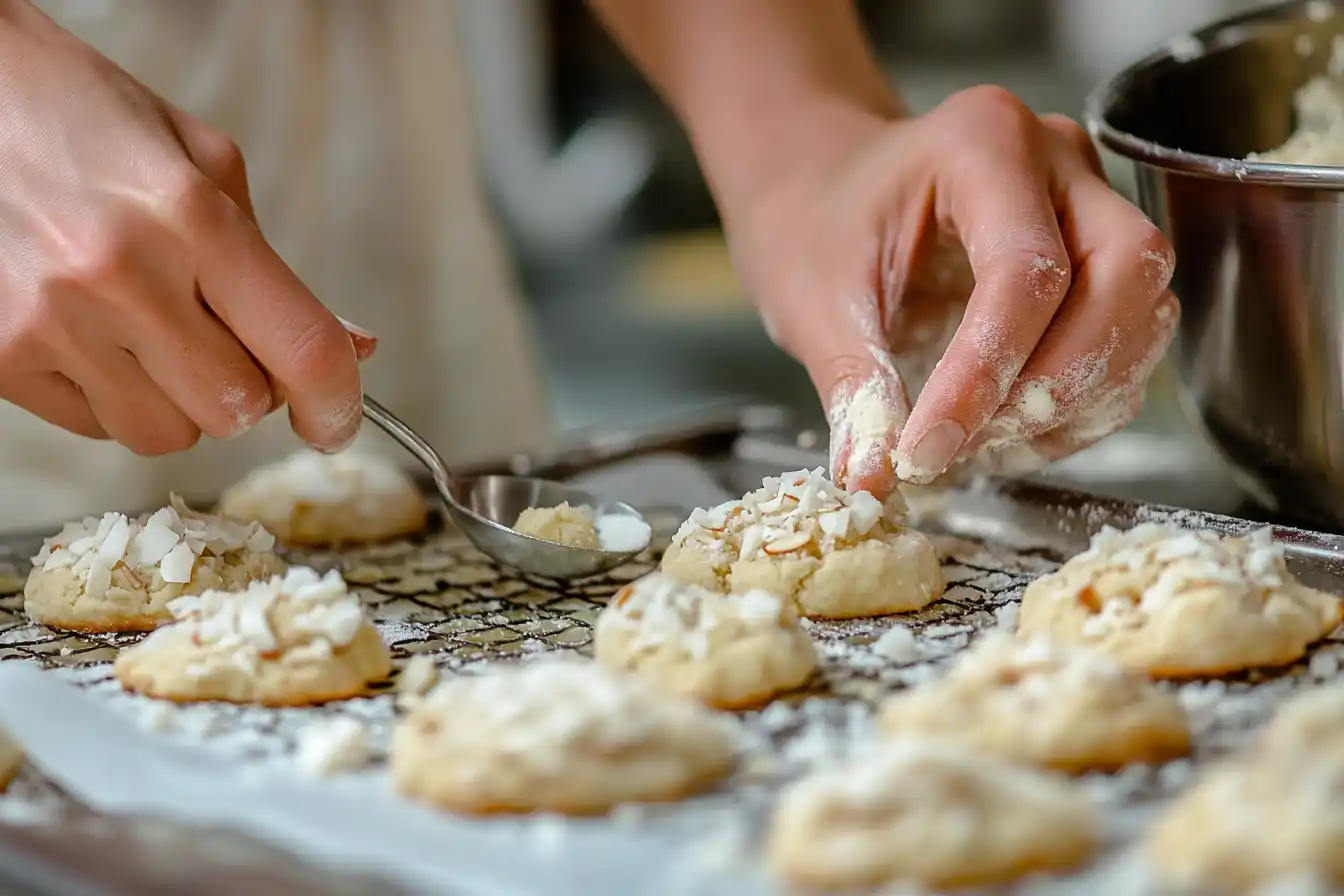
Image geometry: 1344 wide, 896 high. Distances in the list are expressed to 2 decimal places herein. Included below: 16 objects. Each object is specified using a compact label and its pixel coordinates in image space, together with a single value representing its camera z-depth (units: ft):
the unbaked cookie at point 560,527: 2.73
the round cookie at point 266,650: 2.43
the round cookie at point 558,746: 2.23
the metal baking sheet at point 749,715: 2.20
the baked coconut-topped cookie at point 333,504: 2.87
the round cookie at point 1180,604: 2.42
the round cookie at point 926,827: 2.13
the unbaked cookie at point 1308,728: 2.17
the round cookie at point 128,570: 2.61
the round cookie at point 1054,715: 2.27
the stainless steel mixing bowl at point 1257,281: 2.60
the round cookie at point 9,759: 2.31
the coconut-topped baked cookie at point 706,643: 2.40
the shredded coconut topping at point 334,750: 2.30
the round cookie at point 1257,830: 2.10
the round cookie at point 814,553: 2.60
